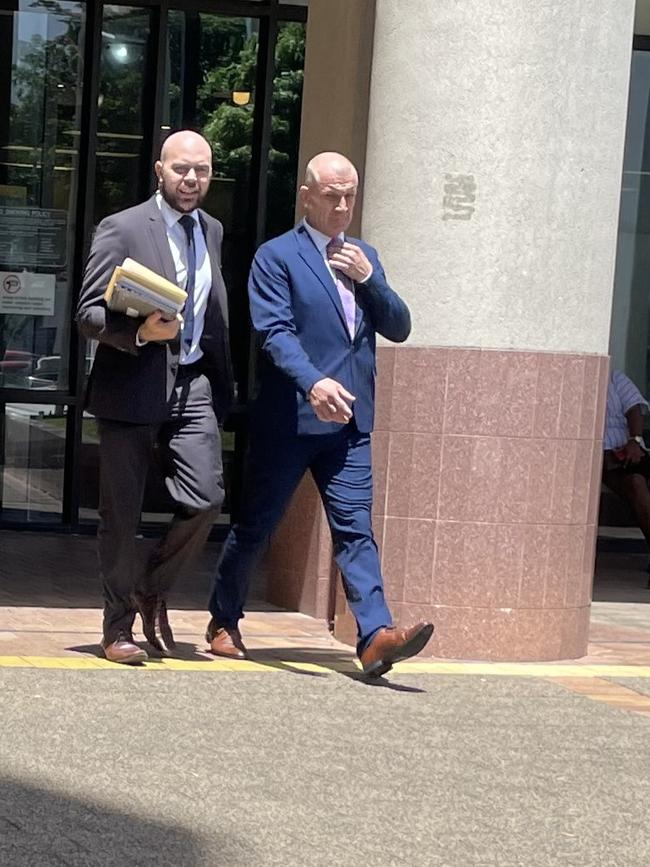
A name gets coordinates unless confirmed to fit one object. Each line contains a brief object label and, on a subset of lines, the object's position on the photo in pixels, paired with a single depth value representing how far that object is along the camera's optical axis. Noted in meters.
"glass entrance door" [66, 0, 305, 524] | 11.77
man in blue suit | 7.08
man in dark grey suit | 7.00
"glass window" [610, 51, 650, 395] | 13.04
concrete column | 7.83
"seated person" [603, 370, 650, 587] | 11.59
